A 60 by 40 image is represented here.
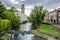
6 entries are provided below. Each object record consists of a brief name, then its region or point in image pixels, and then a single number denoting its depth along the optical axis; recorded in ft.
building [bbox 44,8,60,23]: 112.62
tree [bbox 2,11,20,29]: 82.01
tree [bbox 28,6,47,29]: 90.23
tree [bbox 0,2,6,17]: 80.06
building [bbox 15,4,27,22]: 127.86
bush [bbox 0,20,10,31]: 57.55
